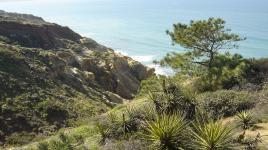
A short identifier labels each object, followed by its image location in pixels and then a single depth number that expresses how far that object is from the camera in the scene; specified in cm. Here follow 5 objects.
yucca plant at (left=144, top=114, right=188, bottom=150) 1212
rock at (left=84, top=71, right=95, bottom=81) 5217
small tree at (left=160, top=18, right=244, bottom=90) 2850
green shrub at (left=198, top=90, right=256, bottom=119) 1992
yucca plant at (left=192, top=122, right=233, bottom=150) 1164
